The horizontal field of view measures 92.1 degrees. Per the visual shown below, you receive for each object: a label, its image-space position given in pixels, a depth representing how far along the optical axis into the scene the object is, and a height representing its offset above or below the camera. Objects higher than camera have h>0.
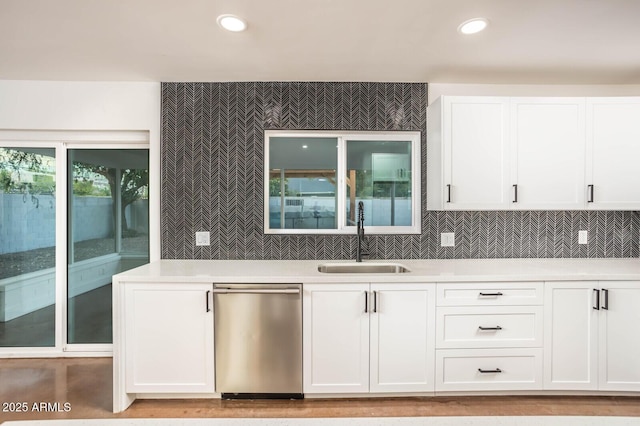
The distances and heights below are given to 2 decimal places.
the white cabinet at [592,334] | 2.05 -0.82
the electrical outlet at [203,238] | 2.63 -0.24
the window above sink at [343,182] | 2.71 +0.25
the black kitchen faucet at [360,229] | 2.54 -0.16
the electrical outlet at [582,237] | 2.68 -0.22
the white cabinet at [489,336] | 2.05 -0.83
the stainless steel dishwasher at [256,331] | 2.02 -0.79
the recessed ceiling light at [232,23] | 1.75 +1.09
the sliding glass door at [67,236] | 2.71 -0.24
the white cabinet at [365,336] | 2.03 -0.83
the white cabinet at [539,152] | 2.35 +0.45
